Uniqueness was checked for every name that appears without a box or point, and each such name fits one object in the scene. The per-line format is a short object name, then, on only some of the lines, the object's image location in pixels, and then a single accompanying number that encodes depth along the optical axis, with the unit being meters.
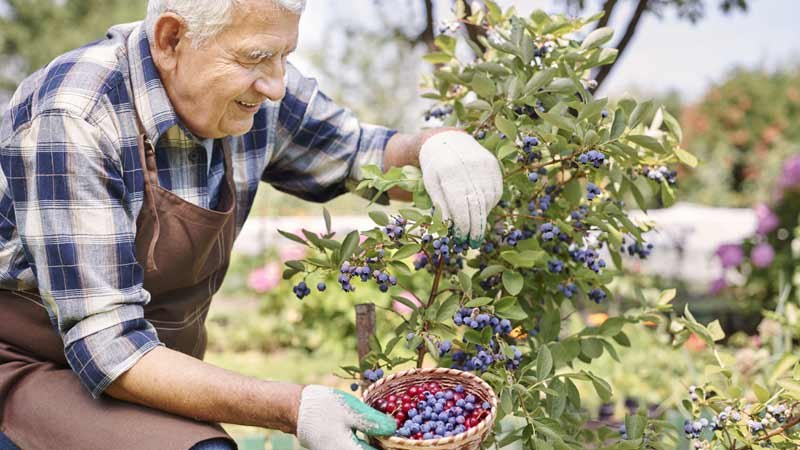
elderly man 1.31
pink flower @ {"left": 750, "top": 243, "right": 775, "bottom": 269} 4.16
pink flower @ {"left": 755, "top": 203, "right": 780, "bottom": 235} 4.25
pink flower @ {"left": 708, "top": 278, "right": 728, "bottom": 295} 4.45
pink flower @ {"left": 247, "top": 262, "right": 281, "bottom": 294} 4.55
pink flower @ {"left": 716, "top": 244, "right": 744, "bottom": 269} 4.32
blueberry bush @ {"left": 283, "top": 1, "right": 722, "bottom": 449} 1.47
